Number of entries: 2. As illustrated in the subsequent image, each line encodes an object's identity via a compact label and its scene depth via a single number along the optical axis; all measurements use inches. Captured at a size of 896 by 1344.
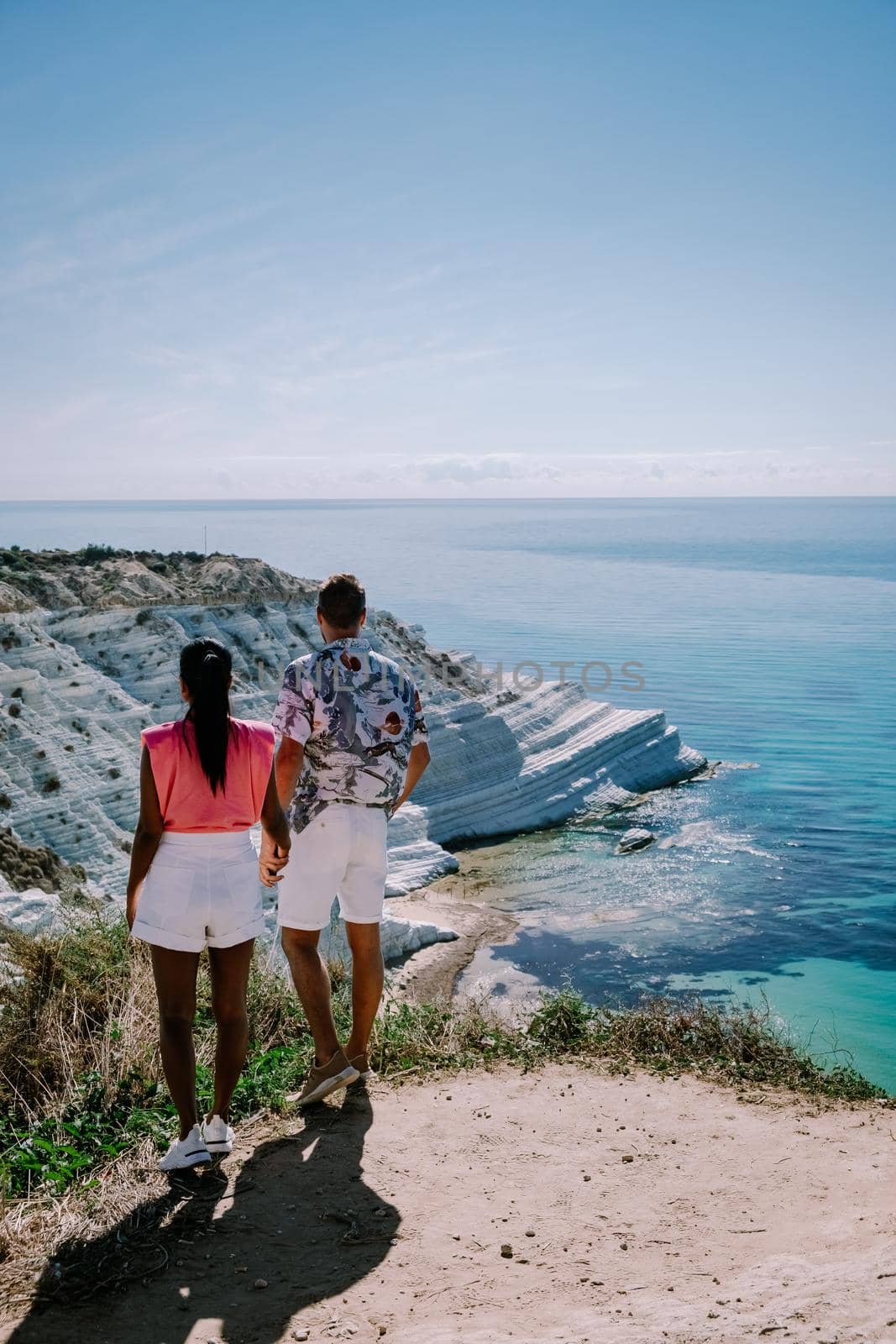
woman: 138.3
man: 163.9
